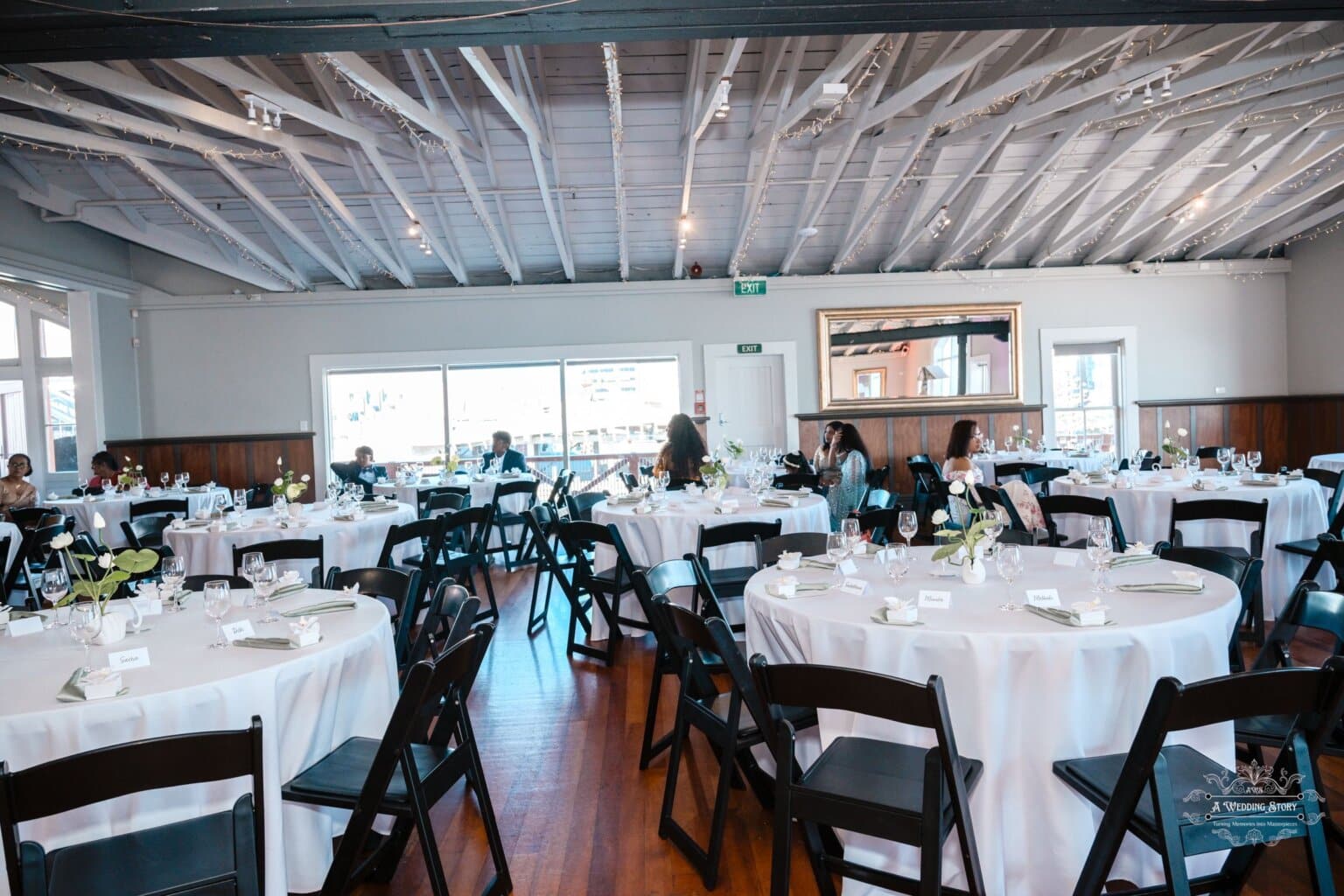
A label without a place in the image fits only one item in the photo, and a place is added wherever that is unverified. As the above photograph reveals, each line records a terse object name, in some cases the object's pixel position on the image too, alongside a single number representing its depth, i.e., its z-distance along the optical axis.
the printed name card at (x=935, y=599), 2.55
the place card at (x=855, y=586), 2.82
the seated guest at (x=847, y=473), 7.08
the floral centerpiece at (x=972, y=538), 2.79
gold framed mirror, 11.19
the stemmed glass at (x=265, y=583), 2.72
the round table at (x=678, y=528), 5.09
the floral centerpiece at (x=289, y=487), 5.47
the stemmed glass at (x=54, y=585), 2.67
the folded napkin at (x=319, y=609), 2.78
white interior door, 11.25
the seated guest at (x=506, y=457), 9.55
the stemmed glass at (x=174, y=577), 2.90
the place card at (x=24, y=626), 2.73
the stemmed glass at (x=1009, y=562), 2.59
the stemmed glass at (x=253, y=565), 2.77
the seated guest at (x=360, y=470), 9.05
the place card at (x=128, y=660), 2.30
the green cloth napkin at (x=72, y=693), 2.04
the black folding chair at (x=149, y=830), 1.58
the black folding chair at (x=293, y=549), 4.12
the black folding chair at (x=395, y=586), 3.09
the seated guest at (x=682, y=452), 7.07
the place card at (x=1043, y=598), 2.47
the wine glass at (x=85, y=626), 2.37
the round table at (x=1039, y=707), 2.22
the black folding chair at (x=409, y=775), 2.00
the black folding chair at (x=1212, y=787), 1.68
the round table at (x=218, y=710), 2.02
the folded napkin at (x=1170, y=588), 2.57
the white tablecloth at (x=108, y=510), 7.18
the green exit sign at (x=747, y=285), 11.03
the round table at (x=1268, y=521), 4.94
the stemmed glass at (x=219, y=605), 2.46
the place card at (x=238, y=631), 2.51
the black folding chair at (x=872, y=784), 1.82
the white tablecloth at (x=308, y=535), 5.11
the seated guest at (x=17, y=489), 7.32
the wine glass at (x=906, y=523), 3.04
